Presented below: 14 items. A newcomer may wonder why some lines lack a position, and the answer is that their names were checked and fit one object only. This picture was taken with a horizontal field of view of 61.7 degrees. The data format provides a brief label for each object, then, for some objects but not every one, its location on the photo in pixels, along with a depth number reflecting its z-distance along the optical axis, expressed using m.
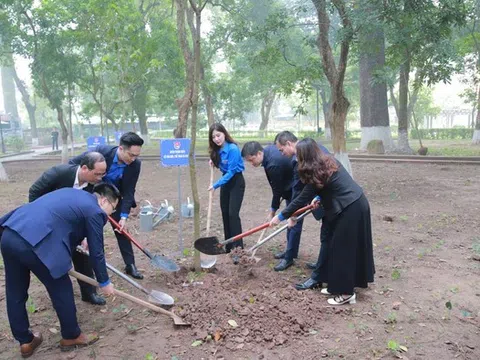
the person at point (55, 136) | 25.48
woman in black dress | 3.35
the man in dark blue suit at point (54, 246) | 2.67
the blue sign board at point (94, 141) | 10.95
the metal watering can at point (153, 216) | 6.36
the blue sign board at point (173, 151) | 5.61
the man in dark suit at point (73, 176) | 3.16
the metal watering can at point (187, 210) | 6.89
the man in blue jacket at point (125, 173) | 3.86
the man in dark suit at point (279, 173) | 4.34
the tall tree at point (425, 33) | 6.62
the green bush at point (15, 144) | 27.70
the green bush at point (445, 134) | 27.42
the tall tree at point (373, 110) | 15.97
